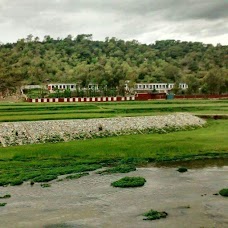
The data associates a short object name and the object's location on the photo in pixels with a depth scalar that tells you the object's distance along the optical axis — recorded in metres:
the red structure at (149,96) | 141.90
